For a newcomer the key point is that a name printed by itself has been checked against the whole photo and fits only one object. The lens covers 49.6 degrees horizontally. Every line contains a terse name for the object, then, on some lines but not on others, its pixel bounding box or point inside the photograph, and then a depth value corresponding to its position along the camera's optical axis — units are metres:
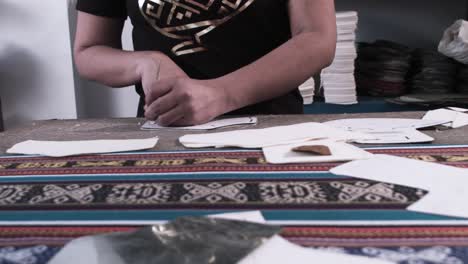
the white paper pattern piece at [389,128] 0.70
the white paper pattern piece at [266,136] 0.69
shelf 1.63
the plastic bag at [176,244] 0.33
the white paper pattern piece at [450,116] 0.82
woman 0.87
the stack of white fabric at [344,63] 1.67
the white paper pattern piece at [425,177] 0.44
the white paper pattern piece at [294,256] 0.33
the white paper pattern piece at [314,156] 0.59
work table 0.75
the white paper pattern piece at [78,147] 0.68
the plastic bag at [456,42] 1.63
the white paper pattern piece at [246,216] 0.41
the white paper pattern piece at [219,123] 0.84
